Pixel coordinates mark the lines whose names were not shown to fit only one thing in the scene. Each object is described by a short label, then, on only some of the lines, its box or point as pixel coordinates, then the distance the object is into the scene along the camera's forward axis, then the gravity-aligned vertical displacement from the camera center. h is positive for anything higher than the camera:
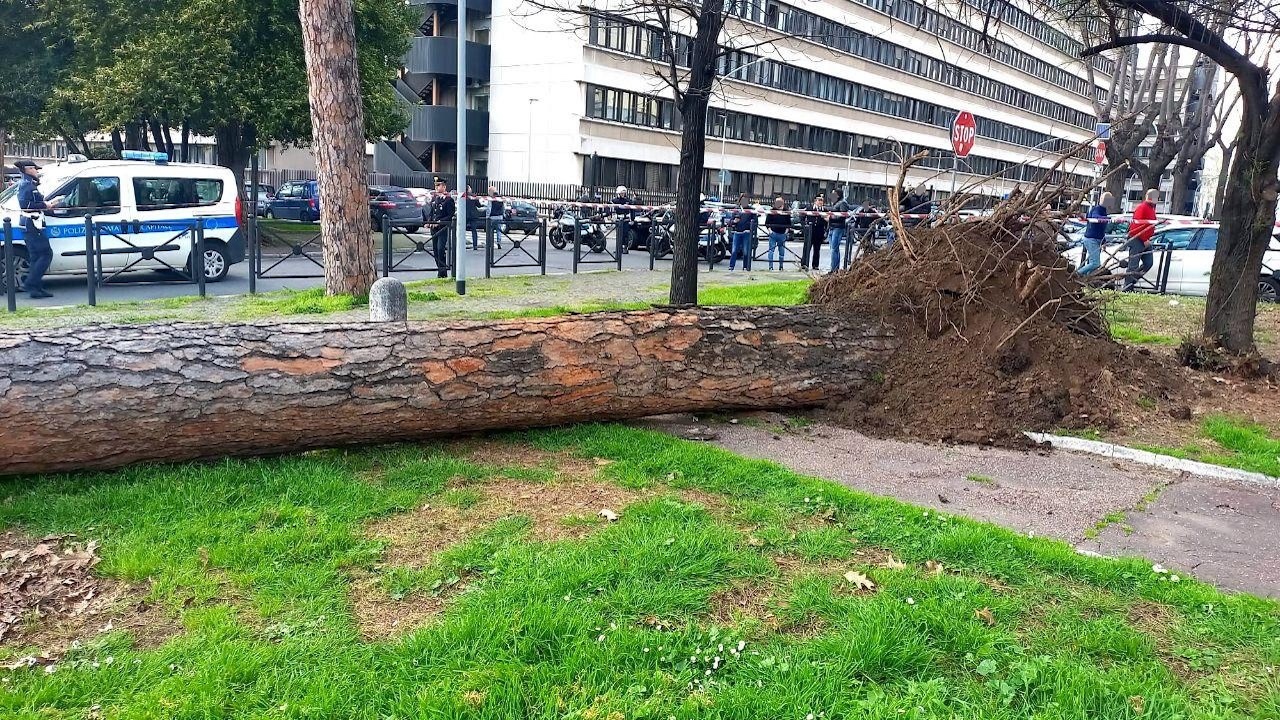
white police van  13.37 -0.57
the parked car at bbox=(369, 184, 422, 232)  27.30 -0.49
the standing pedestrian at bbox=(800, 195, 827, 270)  19.28 -0.57
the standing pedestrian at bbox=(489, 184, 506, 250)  27.63 -0.48
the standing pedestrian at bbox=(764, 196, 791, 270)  19.06 -0.39
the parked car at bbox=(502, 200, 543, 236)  26.88 -0.56
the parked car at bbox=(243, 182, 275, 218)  31.64 -0.50
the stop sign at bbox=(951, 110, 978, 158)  12.78 +1.20
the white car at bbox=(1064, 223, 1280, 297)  15.09 -0.48
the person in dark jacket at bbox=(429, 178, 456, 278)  16.03 -0.73
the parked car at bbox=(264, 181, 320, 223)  30.95 -0.71
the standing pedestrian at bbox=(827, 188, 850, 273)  18.66 -0.45
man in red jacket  14.50 -0.16
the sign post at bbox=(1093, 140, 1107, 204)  15.73 +1.18
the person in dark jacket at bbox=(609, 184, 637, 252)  18.62 -0.63
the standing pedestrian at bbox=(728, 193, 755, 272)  19.31 -0.65
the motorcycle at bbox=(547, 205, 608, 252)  21.19 -0.89
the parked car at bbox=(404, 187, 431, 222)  29.27 -0.25
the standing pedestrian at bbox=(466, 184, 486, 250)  19.66 -0.58
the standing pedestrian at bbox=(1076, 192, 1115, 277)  14.72 -0.25
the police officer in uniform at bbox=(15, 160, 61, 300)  12.43 -1.12
